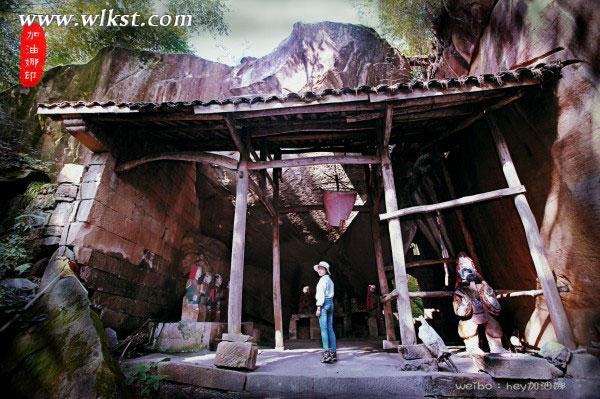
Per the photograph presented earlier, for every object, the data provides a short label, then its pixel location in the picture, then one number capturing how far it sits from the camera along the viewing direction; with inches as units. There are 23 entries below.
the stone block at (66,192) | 232.8
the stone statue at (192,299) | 283.0
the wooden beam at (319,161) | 229.1
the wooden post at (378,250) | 249.1
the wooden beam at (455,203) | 195.2
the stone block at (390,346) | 223.6
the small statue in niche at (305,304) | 444.1
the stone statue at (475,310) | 188.2
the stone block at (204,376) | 153.6
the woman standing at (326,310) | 194.7
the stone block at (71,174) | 239.8
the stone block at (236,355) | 161.3
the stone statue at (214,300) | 311.1
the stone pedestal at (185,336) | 240.1
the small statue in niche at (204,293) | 289.9
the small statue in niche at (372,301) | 402.9
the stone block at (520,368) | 136.1
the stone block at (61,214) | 225.5
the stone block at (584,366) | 141.4
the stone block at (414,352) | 165.2
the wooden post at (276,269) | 268.3
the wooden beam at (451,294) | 183.6
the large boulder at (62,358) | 115.9
